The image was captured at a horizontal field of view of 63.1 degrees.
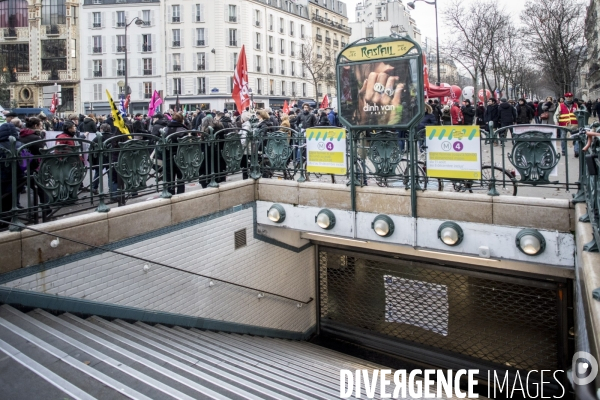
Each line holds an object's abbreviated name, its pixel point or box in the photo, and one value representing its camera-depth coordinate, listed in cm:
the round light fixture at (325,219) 952
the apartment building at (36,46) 5712
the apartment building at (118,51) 5778
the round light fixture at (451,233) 817
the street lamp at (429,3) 2428
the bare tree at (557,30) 2866
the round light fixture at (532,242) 744
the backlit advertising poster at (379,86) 812
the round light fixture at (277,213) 1025
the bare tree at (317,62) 6369
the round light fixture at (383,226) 885
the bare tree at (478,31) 2892
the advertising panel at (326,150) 939
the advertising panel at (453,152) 783
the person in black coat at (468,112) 1834
